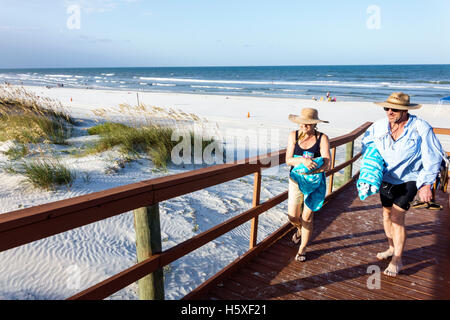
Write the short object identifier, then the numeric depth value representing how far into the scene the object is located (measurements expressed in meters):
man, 2.81
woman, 3.10
